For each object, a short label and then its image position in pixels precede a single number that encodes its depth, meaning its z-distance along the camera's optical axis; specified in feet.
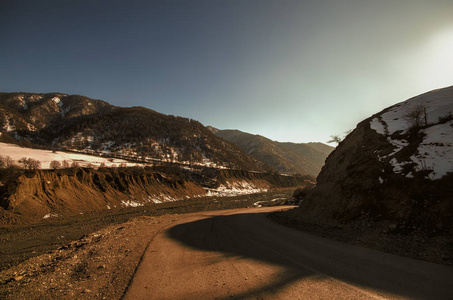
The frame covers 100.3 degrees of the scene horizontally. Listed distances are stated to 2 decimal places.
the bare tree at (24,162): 98.39
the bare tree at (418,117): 43.62
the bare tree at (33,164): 99.60
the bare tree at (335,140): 95.40
